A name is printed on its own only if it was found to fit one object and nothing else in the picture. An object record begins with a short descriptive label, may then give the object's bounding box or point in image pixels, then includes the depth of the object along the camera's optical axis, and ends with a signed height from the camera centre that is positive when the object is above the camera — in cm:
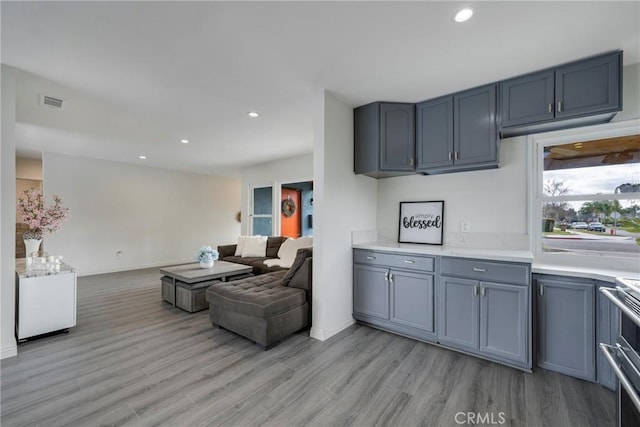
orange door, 657 +3
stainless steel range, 110 -64
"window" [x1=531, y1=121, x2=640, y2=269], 227 +19
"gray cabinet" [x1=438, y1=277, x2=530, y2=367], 215 -88
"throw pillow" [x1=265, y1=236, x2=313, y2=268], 454 -61
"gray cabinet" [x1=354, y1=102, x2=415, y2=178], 298 +86
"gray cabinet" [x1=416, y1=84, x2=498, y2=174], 256 +85
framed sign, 312 -9
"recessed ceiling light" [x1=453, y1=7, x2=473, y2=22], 165 +127
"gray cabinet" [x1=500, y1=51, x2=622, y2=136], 206 +100
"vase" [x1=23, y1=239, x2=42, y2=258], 300 -37
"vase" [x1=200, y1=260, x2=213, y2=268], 408 -77
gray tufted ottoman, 251 -91
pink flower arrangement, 295 -2
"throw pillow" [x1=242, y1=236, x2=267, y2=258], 530 -66
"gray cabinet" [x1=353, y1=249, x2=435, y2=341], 261 -81
